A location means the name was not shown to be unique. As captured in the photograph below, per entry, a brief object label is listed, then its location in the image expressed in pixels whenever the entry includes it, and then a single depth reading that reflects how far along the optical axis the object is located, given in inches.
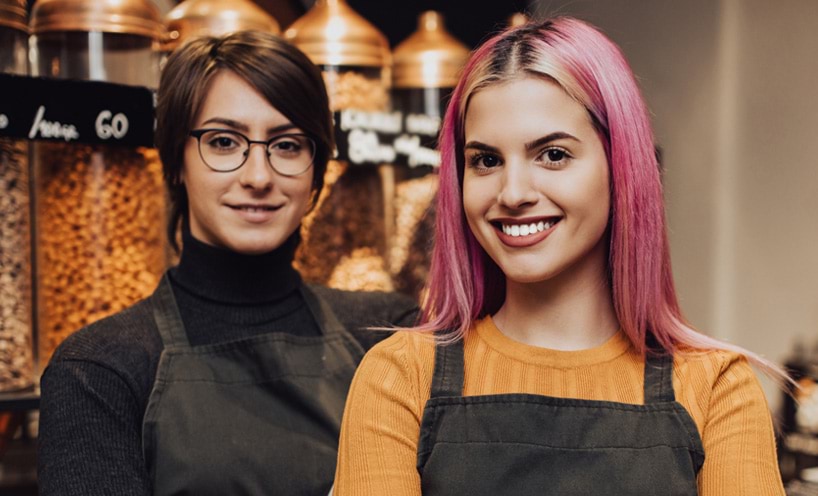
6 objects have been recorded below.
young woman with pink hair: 42.2
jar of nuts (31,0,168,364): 64.9
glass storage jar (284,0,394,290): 77.2
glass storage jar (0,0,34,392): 61.6
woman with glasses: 53.3
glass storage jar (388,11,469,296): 82.8
